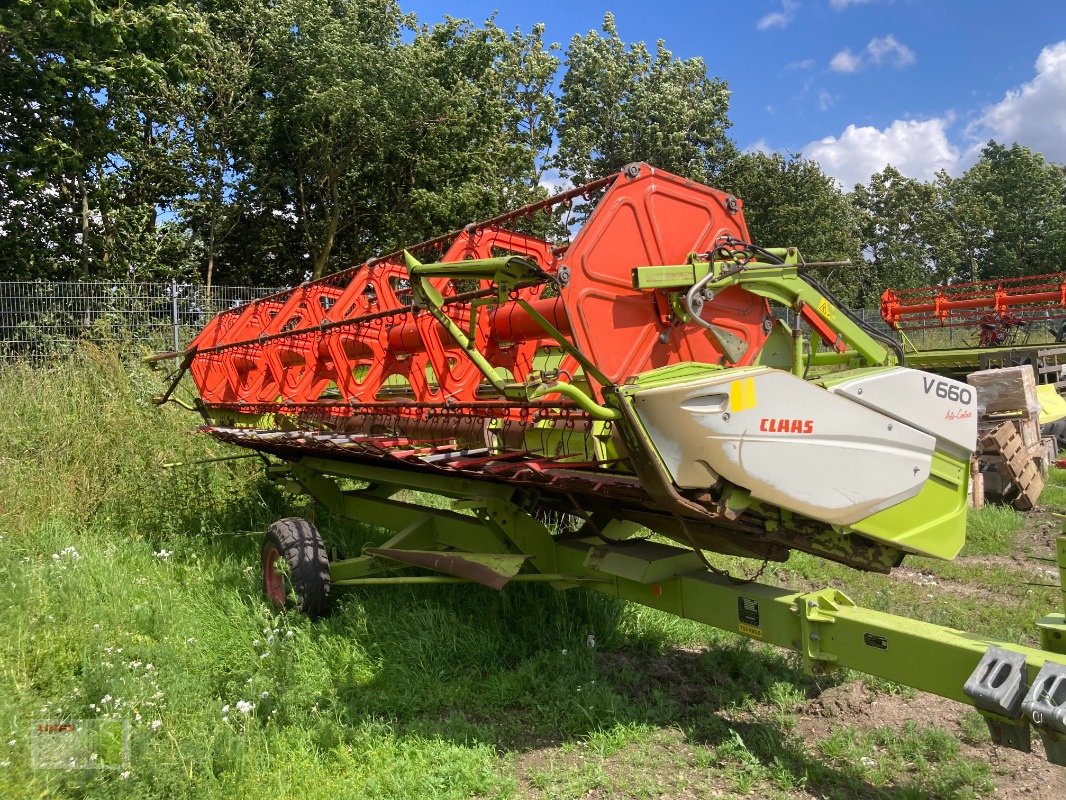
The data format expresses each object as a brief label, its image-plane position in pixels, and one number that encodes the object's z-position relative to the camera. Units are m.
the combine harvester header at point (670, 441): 2.77
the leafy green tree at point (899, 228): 41.41
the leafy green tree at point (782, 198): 30.16
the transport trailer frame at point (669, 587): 2.47
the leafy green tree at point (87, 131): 10.22
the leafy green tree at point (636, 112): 29.70
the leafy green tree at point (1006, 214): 43.50
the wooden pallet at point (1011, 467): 7.96
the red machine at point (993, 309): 14.07
